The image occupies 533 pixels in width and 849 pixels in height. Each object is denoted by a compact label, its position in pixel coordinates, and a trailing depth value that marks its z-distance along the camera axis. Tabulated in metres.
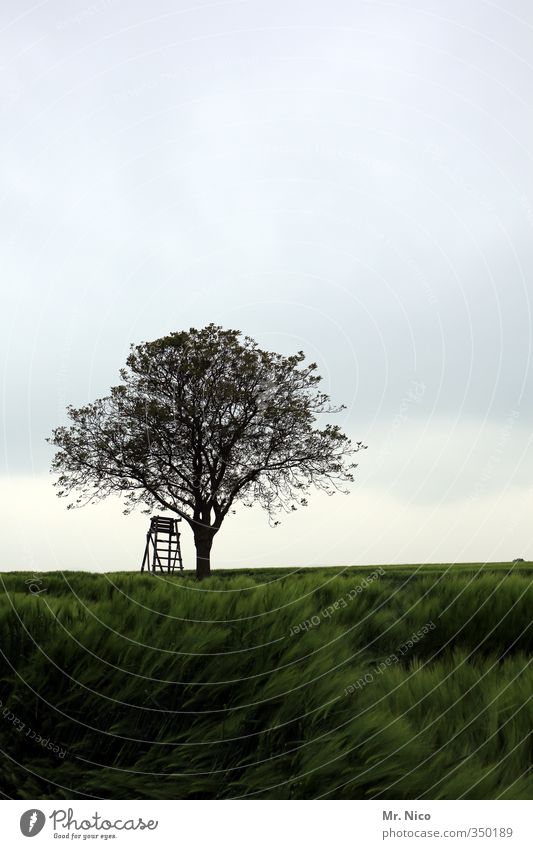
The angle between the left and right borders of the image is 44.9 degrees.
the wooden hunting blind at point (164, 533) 27.61
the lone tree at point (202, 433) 28.97
